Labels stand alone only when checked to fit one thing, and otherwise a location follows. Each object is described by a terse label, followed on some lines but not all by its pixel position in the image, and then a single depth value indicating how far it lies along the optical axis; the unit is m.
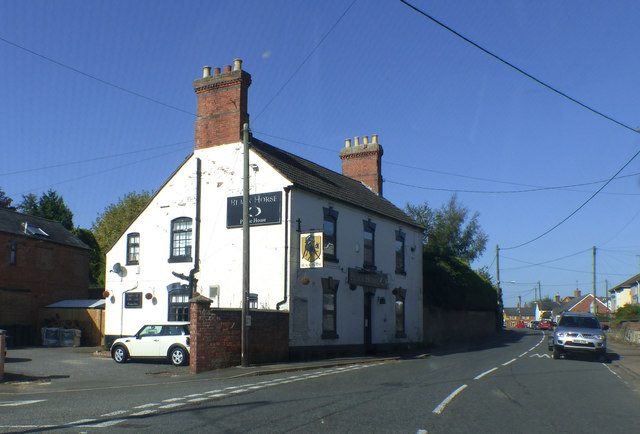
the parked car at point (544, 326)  71.38
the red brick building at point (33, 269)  32.91
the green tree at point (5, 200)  54.27
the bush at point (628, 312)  41.25
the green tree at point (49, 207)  56.66
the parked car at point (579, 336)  21.89
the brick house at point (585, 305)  103.69
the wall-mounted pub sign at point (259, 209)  22.80
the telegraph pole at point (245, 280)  18.67
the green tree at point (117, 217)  55.16
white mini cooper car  20.12
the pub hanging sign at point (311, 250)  21.76
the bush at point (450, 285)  36.84
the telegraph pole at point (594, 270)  53.98
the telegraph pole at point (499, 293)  54.28
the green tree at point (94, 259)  53.81
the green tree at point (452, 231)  57.84
